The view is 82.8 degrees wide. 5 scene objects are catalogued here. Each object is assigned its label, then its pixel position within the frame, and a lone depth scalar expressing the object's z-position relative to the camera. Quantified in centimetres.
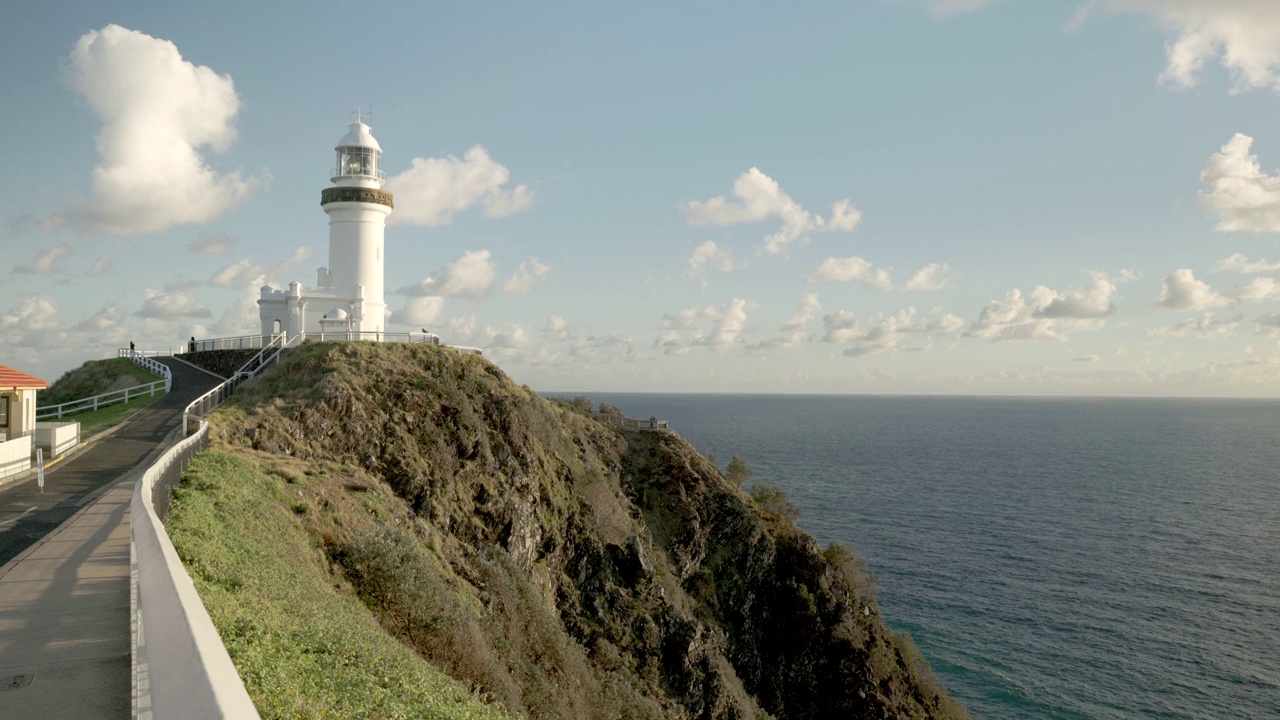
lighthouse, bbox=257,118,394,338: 4459
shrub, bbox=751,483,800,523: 5147
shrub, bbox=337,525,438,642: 1644
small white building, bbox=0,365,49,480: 2589
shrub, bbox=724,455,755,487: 5859
